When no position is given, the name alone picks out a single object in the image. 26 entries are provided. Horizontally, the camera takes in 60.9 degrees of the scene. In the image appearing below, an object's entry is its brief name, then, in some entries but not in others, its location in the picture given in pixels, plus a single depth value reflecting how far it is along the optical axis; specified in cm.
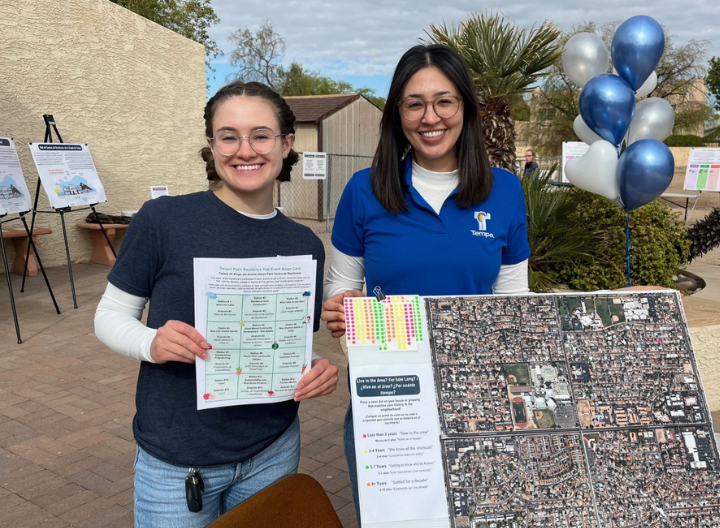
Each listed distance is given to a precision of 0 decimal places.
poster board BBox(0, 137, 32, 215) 696
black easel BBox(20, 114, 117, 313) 791
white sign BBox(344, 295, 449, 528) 161
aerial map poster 162
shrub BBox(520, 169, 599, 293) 611
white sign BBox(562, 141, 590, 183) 972
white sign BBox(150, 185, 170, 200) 823
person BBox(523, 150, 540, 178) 1791
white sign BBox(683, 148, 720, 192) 998
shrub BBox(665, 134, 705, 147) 3731
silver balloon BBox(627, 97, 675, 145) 505
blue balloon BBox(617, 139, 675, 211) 439
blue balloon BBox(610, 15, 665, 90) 473
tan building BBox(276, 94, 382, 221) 1927
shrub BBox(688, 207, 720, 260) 691
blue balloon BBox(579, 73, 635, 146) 483
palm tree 726
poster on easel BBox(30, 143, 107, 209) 775
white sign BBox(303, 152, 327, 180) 1554
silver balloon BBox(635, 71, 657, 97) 567
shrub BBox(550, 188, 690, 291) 599
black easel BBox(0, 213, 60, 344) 644
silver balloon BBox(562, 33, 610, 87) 575
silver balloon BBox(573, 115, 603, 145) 578
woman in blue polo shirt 206
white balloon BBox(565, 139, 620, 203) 488
